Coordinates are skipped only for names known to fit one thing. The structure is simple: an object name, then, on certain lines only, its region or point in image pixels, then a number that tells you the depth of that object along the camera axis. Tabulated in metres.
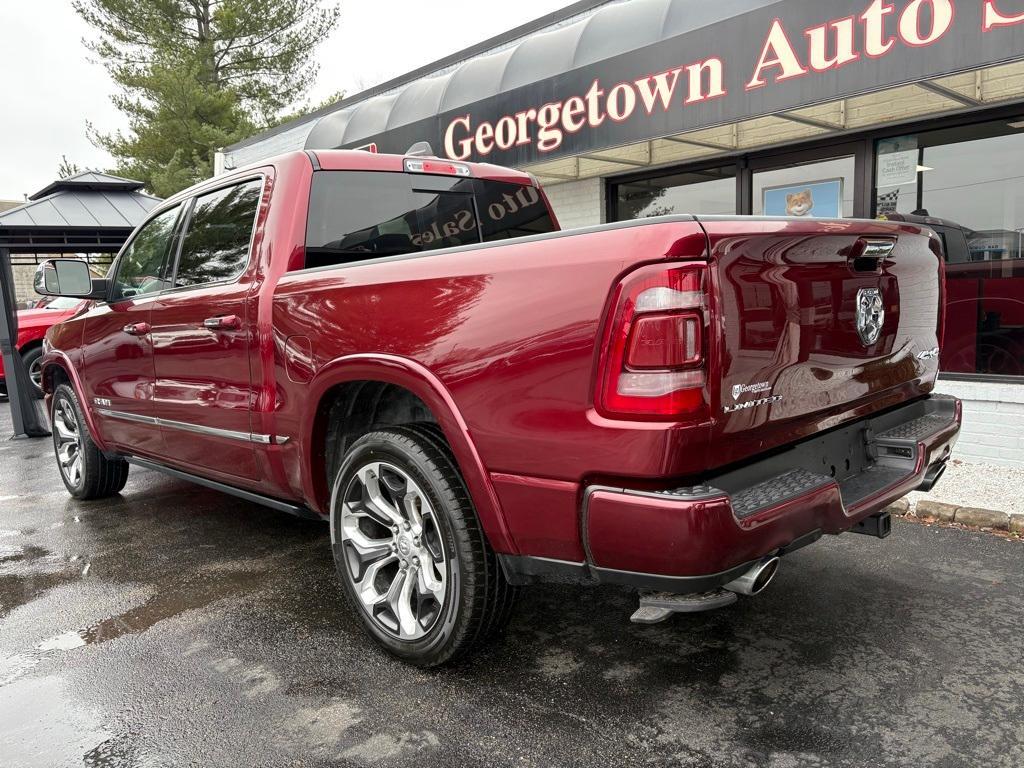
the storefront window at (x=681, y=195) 7.87
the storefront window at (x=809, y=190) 6.94
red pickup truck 2.04
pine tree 26.02
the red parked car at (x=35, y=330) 11.38
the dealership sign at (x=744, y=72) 4.67
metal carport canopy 8.78
